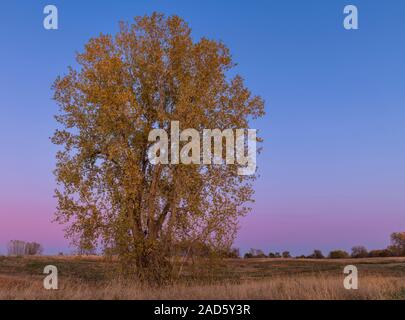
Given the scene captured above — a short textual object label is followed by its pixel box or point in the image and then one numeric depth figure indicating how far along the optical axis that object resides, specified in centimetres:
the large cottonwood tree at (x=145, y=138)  2945
